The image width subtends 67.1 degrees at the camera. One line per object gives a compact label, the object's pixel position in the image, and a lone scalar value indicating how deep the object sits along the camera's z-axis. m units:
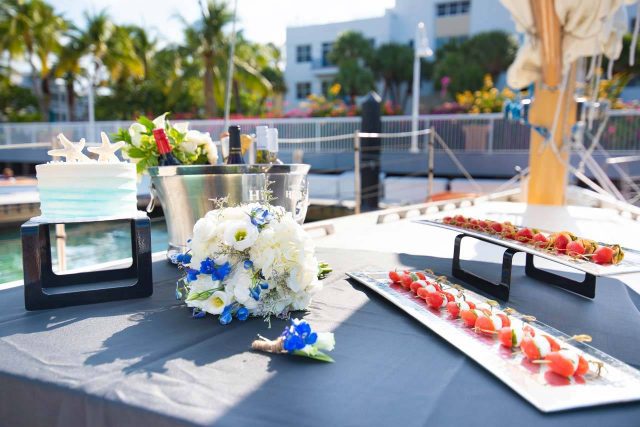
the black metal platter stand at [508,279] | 1.26
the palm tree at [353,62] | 19.88
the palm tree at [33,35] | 17.95
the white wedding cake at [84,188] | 1.14
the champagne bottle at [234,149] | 1.67
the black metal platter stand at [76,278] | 1.08
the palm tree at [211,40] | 17.20
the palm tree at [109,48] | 19.45
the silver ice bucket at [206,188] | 1.42
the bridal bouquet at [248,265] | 0.97
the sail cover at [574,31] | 3.40
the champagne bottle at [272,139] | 1.69
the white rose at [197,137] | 1.61
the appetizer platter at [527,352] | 0.69
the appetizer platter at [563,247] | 1.11
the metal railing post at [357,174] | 5.42
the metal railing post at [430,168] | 6.43
